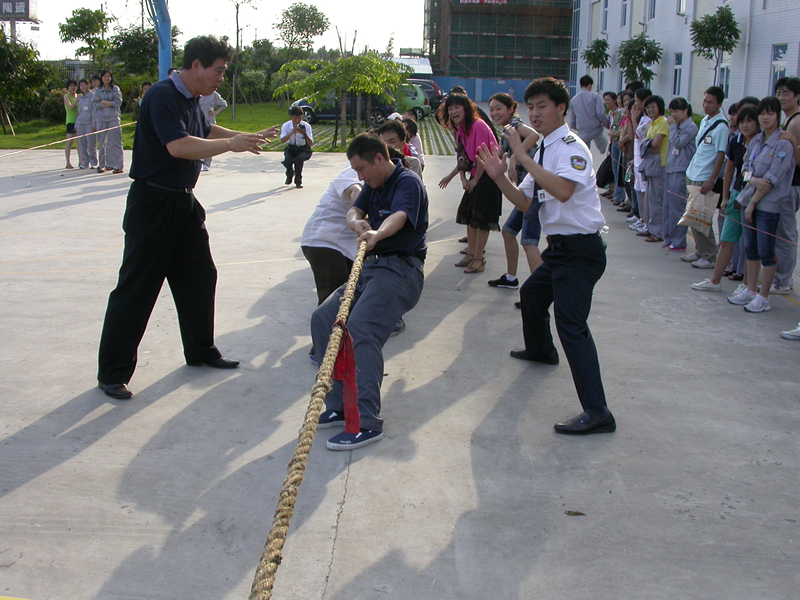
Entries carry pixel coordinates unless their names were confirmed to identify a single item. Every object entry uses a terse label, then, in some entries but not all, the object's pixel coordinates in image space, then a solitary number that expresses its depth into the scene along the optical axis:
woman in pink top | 6.84
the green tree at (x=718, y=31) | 20.41
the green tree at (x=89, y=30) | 30.56
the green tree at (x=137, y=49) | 30.11
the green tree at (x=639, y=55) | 28.02
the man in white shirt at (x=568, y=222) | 3.89
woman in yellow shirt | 8.56
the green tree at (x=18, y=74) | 21.23
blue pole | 15.02
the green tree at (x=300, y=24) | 54.66
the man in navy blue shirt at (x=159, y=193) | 4.11
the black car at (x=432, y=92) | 30.02
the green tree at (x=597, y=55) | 32.97
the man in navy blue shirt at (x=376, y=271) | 3.83
